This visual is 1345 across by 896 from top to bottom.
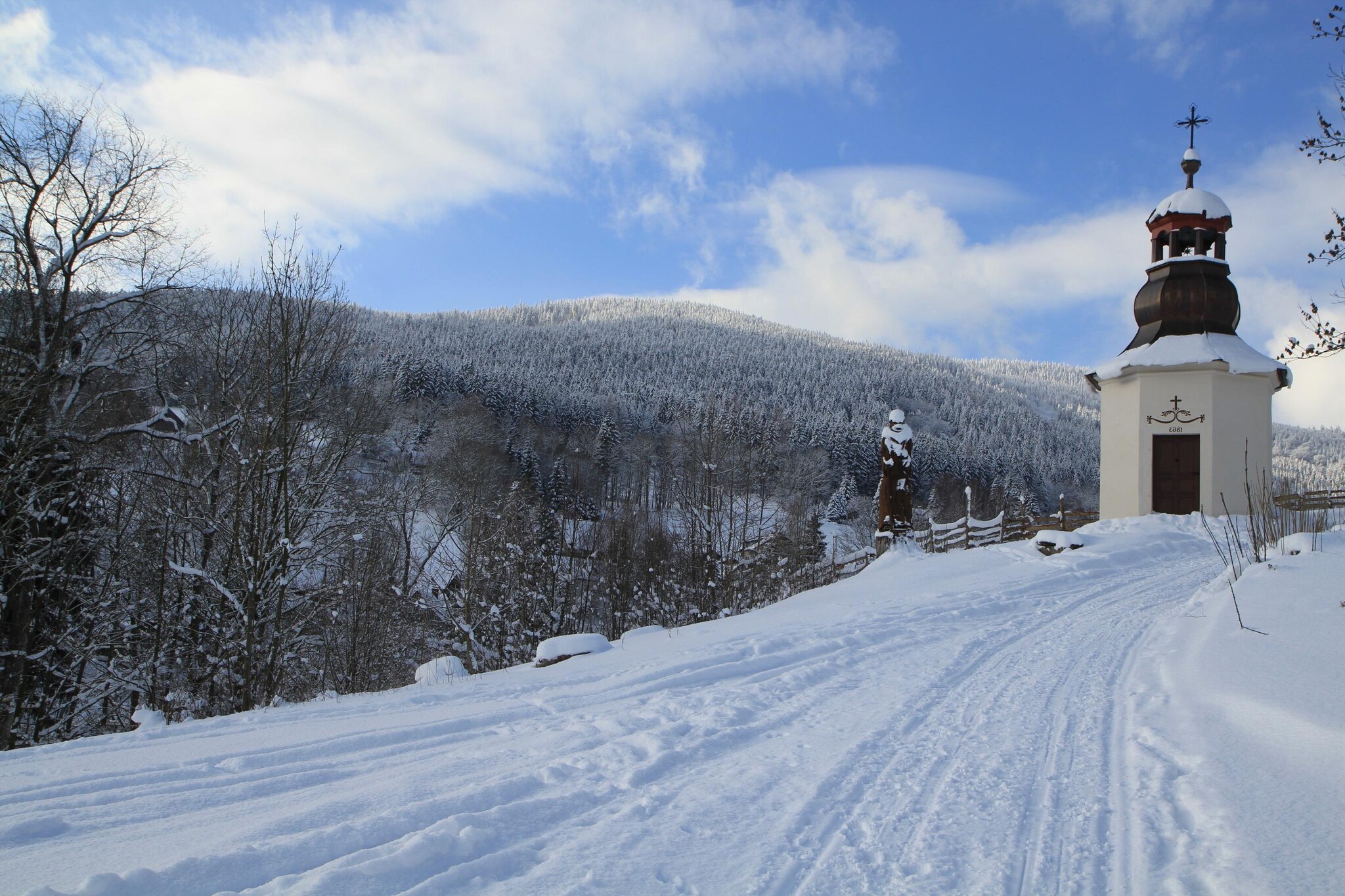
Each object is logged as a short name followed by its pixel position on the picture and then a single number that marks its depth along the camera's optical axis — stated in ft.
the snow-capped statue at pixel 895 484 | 57.72
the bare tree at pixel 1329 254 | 17.19
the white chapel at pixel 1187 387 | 71.15
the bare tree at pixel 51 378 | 35.94
